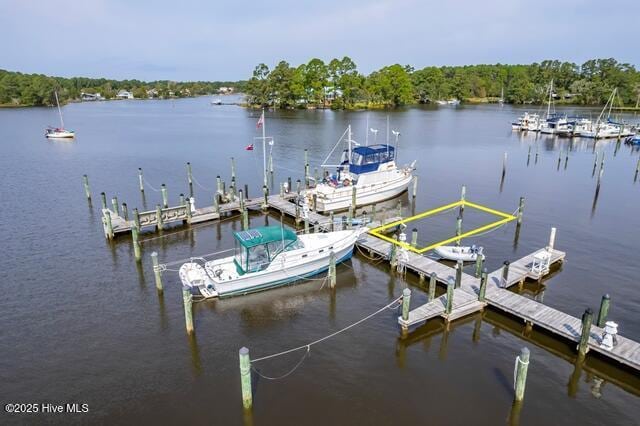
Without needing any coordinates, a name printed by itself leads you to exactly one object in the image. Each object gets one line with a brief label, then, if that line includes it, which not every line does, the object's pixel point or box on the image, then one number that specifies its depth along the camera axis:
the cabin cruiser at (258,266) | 21.09
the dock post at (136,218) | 28.55
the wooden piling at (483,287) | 19.53
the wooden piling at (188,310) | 17.67
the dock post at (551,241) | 24.55
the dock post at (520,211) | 31.19
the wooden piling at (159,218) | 30.30
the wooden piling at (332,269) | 22.29
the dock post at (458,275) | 20.96
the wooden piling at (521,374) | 13.92
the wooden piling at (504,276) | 21.39
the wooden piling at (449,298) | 18.55
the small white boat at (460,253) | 25.59
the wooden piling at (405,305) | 17.73
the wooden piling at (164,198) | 34.64
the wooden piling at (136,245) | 24.71
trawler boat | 34.94
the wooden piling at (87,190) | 37.57
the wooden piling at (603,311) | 17.39
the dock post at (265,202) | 35.17
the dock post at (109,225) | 28.41
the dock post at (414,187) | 40.03
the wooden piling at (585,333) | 16.06
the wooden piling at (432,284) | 19.56
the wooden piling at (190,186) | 41.78
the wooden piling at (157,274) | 20.97
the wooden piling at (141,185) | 40.92
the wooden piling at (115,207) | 31.58
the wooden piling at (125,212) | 30.20
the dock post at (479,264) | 21.63
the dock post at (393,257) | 24.53
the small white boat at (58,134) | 75.44
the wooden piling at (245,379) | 13.38
